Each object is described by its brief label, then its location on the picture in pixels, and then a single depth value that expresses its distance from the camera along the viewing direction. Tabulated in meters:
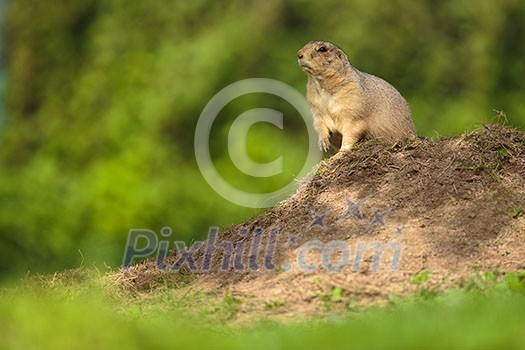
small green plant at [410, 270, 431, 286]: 13.55
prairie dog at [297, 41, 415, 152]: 17.83
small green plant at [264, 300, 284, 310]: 13.23
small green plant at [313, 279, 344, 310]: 13.16
